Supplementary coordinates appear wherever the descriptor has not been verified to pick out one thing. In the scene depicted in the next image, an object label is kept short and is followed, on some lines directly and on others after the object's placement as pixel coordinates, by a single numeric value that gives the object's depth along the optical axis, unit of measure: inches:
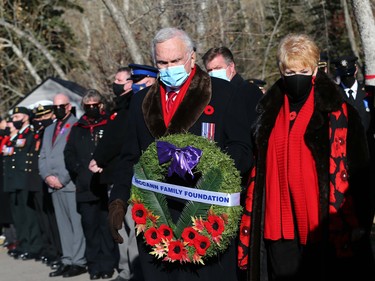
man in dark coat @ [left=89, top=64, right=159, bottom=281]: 474.0
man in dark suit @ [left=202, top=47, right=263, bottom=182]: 454.3
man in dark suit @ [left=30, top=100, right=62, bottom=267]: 652.5
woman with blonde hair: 269.7
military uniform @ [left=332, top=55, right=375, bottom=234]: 466.6
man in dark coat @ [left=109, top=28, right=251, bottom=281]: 295.6
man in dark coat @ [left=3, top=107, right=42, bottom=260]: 672.3
